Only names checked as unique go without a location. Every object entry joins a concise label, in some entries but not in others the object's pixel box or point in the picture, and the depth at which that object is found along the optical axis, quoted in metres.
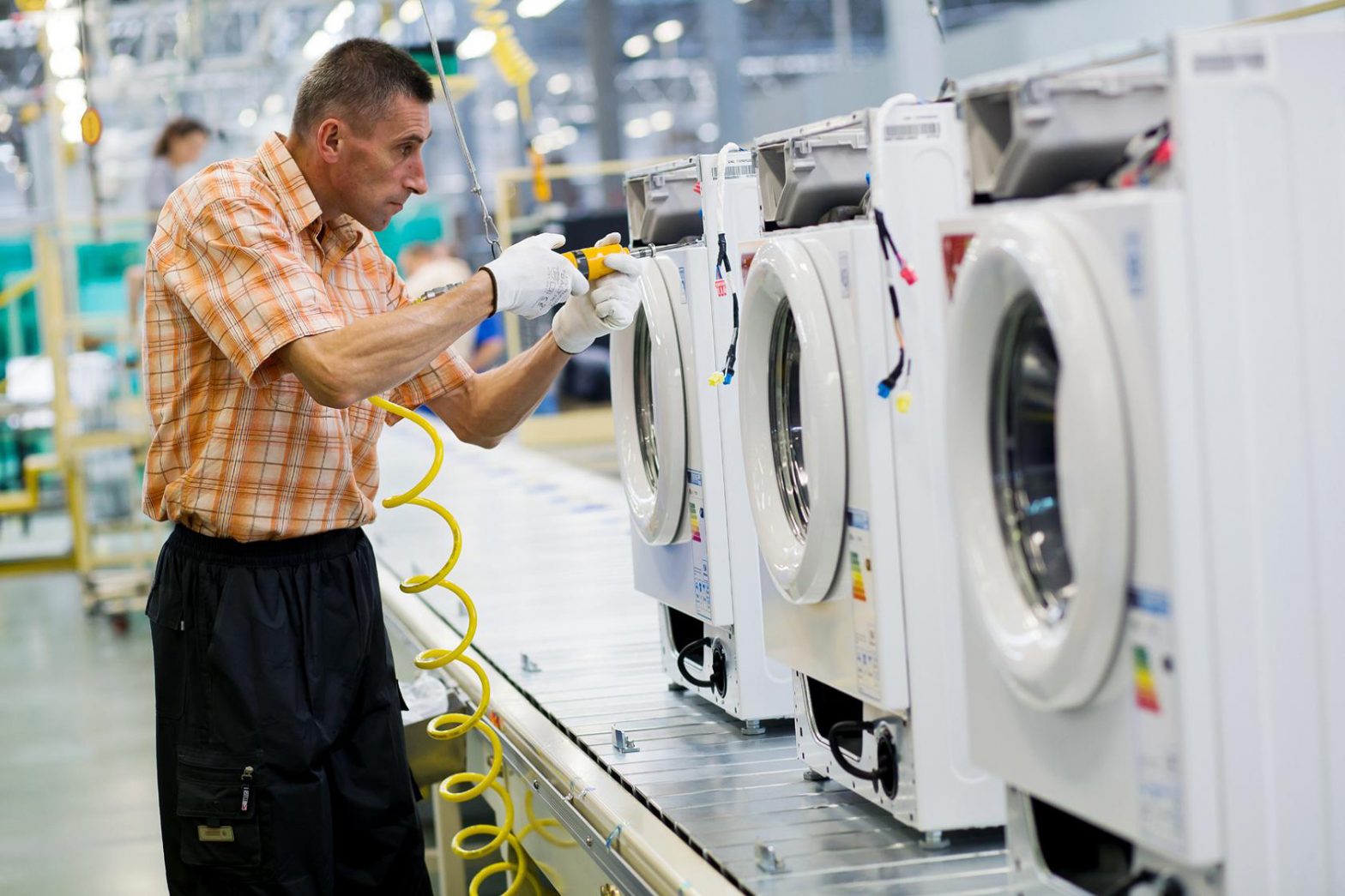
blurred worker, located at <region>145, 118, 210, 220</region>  8.17
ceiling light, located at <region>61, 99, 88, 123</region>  9.83
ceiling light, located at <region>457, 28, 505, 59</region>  11.11
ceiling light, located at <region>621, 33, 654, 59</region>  24.05
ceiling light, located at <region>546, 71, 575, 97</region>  26.20
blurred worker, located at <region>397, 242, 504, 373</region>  11.21
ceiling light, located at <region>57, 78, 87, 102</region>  9.32
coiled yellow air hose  3.12
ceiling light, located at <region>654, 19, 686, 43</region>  23.89
